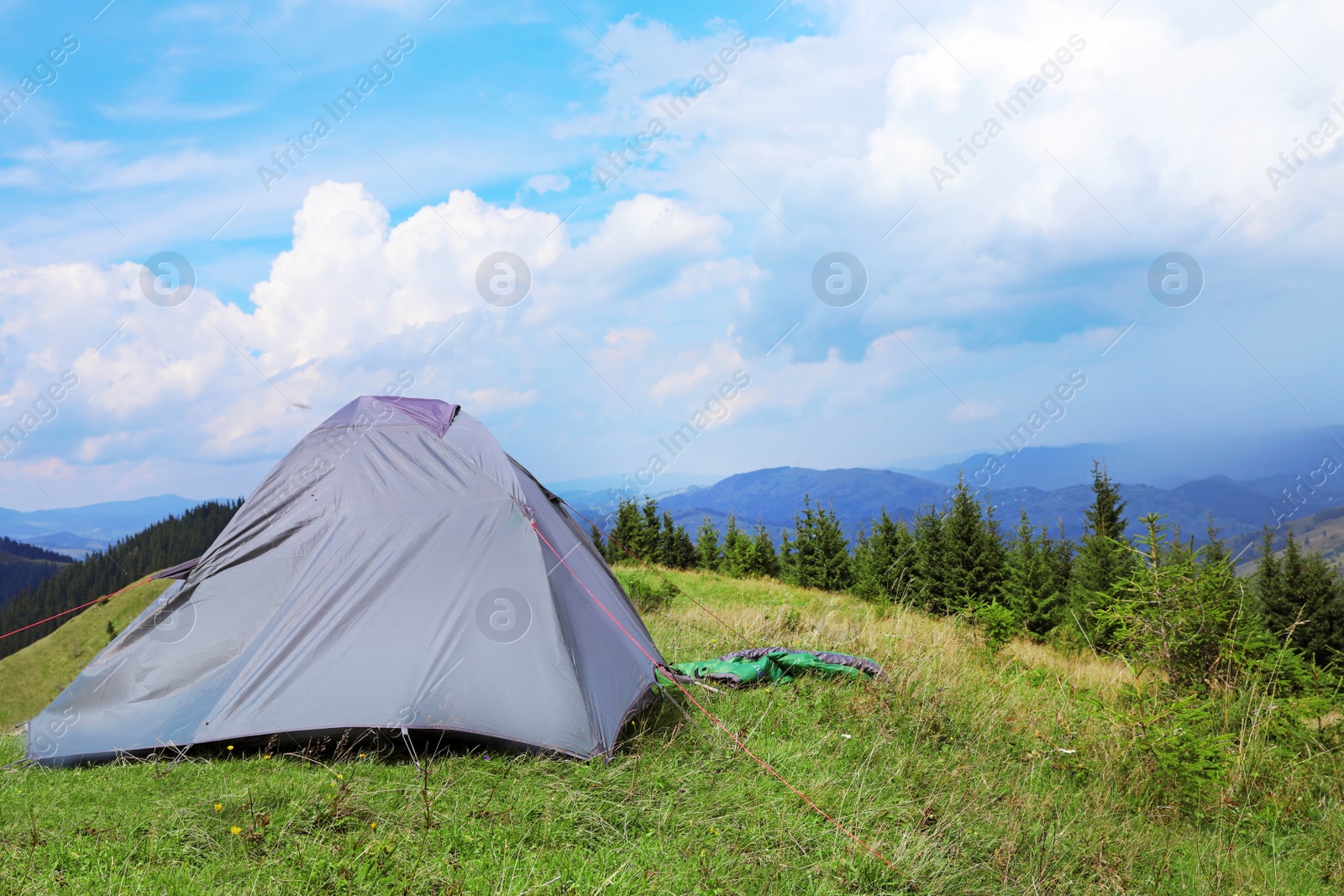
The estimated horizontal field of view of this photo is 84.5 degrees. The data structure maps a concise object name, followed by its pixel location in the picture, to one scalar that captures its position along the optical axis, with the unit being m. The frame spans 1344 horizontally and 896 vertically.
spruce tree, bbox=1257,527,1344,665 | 22.36
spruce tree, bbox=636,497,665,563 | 35.38
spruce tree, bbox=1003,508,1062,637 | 21.48
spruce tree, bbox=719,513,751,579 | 33.12
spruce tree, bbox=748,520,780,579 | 33.34
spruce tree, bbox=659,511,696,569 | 36.69
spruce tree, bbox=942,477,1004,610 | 22.80
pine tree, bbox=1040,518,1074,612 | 26.16
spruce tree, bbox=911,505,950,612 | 23.69
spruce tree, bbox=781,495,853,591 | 30.40
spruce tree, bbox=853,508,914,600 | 25.19
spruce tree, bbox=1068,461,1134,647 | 21.21
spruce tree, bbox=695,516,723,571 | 36.53
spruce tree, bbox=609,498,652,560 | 35.31
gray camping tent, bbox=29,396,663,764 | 4.71
